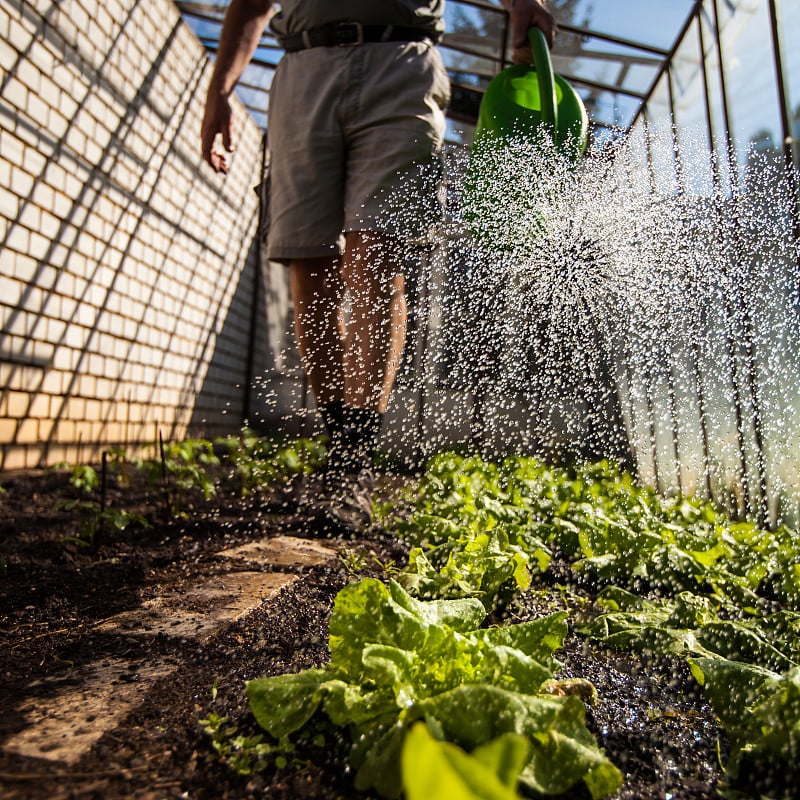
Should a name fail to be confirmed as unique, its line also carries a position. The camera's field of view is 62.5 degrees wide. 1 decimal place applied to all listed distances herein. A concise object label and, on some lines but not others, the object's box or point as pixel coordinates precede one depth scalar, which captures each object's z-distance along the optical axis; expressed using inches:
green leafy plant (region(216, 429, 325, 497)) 135.5
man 91.0
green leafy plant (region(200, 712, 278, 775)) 29.2
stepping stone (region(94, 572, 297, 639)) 48.3
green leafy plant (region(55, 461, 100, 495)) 109.1
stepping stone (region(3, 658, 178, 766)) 30.5
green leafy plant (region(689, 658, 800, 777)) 29.5
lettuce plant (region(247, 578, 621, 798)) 27.1
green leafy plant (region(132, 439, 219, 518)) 101.7
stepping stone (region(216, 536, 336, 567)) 70.5
